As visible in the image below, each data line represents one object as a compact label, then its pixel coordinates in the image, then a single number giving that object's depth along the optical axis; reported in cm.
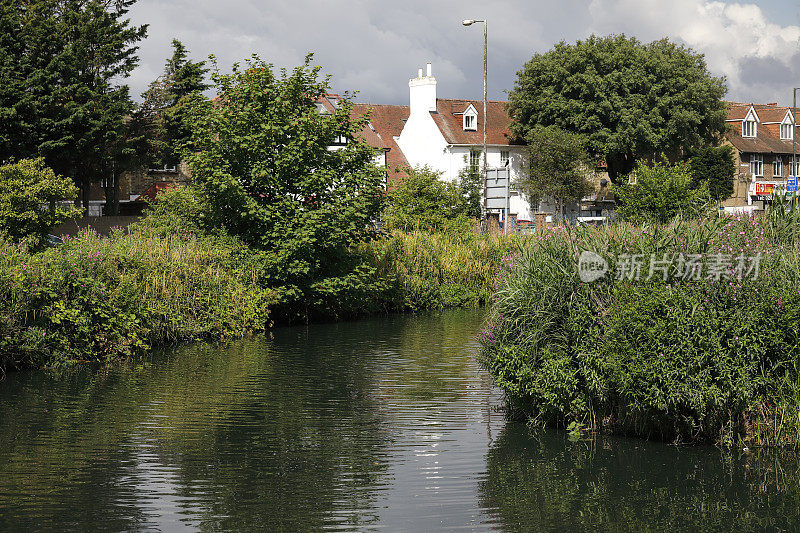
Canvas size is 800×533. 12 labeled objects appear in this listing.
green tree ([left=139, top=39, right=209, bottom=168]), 5394
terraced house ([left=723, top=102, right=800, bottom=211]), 8556
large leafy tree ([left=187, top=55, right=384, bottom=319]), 2625
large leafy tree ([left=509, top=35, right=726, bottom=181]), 6675
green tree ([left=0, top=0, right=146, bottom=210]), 4472
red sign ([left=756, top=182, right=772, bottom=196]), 8062
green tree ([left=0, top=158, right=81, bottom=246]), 2684
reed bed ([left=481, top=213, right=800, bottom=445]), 1052
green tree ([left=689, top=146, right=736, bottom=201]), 7406
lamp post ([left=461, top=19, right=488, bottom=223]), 4378
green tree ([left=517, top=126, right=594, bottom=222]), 6631
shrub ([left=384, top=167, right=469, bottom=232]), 4106
